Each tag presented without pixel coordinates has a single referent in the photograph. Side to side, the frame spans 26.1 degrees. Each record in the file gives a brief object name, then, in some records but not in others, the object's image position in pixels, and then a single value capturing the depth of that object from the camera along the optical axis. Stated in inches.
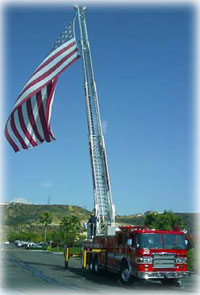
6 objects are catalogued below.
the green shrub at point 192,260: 906.7
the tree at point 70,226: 2885.1
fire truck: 591.8
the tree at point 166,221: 2351.1
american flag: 775.1
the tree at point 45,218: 3363.7
